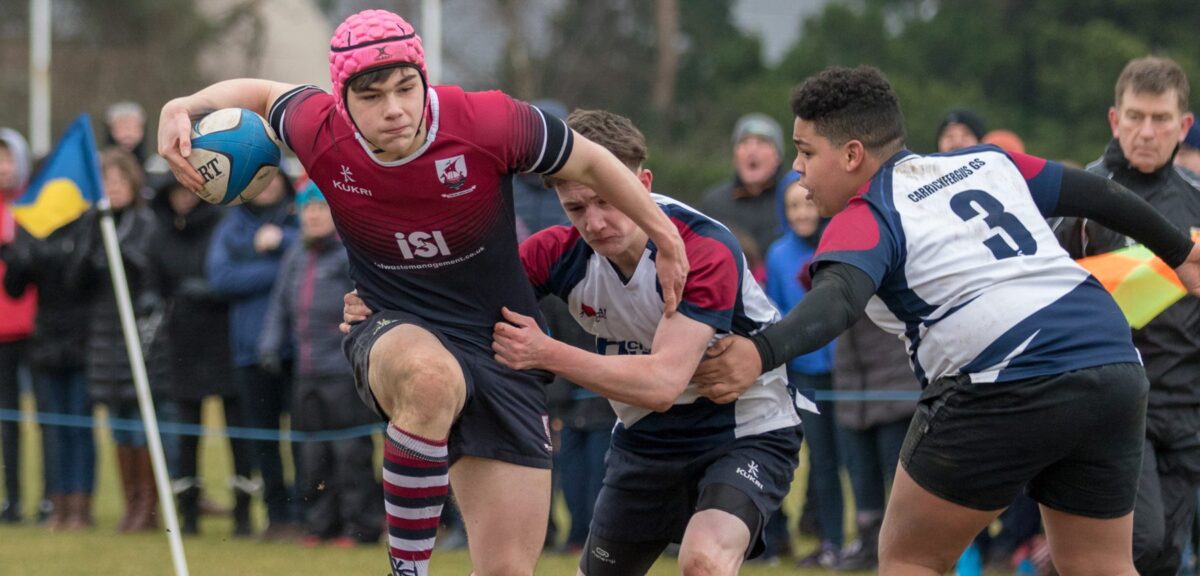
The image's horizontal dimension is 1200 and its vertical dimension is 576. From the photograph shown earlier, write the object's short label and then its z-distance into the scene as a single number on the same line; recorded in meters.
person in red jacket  20.08
